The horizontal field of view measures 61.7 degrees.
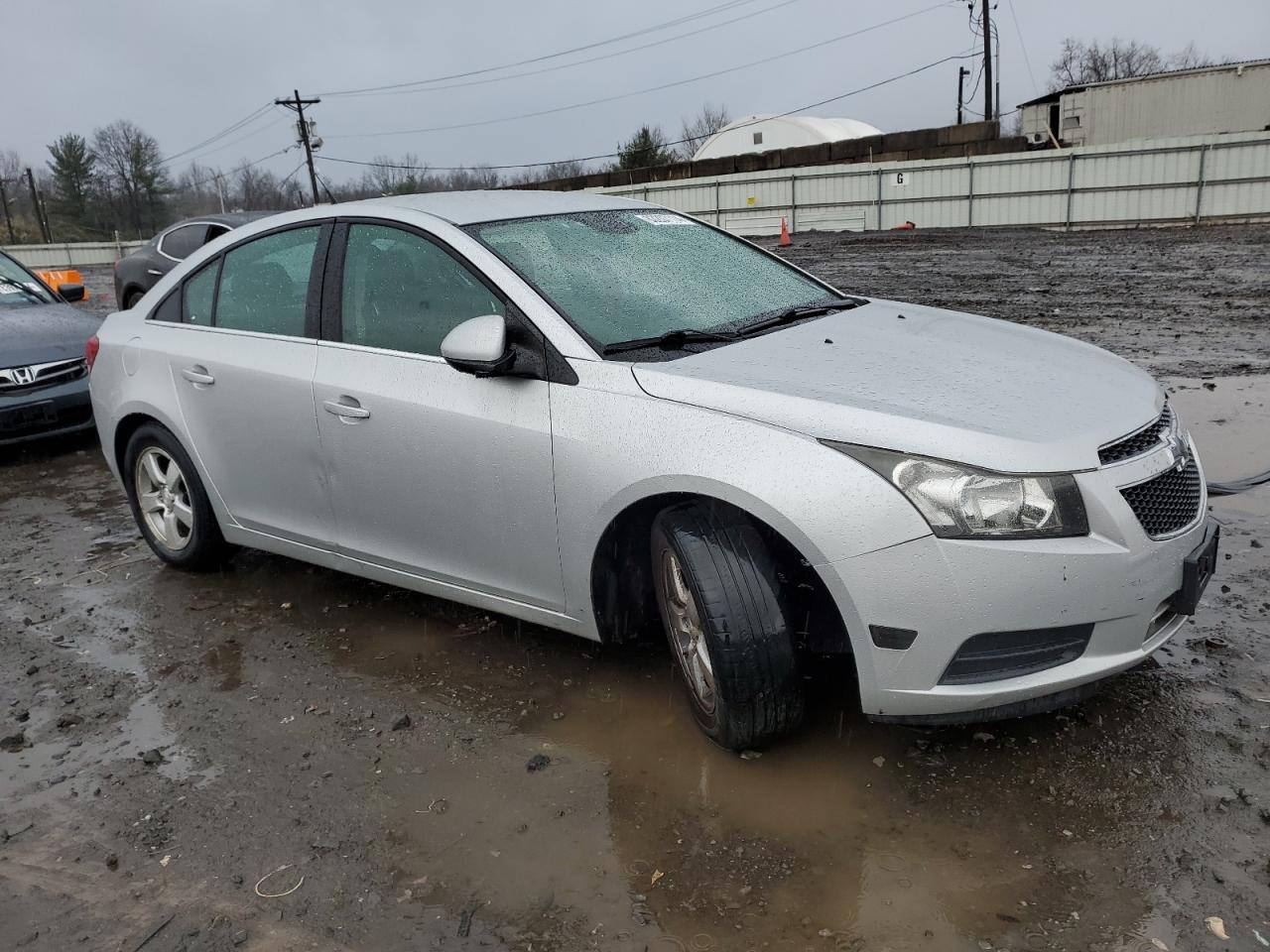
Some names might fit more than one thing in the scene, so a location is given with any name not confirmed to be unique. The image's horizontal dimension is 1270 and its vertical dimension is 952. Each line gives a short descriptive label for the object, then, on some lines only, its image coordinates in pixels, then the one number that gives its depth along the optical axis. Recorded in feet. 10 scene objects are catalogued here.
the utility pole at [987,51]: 131.85
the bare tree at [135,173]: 260.83
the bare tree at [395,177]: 225.15
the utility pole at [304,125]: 179.52
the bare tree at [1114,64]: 236.30
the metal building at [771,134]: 177.06
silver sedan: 9.00
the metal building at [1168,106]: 98.78
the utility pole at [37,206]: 205.37
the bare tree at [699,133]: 221.46
